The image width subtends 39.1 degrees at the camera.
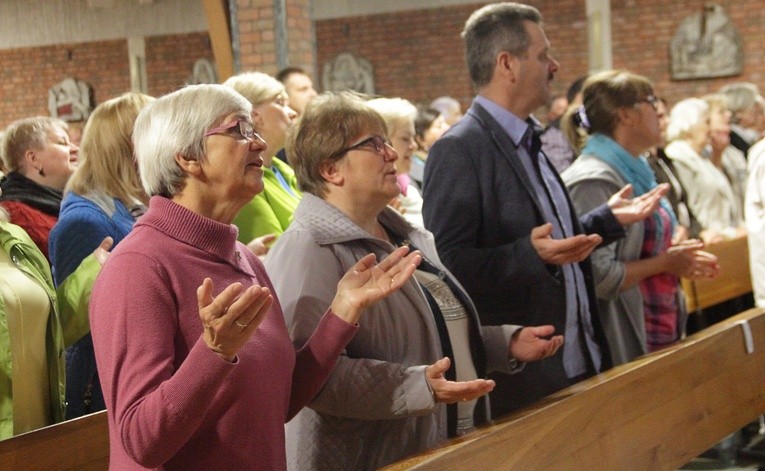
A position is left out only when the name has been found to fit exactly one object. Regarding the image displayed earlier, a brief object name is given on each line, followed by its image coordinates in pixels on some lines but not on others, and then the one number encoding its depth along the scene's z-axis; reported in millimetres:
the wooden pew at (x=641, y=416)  2283
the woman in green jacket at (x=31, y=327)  2469
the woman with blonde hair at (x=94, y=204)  3002
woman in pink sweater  1716
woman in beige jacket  2266
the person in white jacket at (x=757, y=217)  4523
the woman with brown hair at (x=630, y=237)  3576
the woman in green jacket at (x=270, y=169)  3602
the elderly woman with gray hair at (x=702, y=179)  6418
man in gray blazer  3014
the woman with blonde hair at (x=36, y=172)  3461
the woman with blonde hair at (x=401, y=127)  4020
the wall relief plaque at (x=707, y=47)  11906
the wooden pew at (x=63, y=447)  2312
